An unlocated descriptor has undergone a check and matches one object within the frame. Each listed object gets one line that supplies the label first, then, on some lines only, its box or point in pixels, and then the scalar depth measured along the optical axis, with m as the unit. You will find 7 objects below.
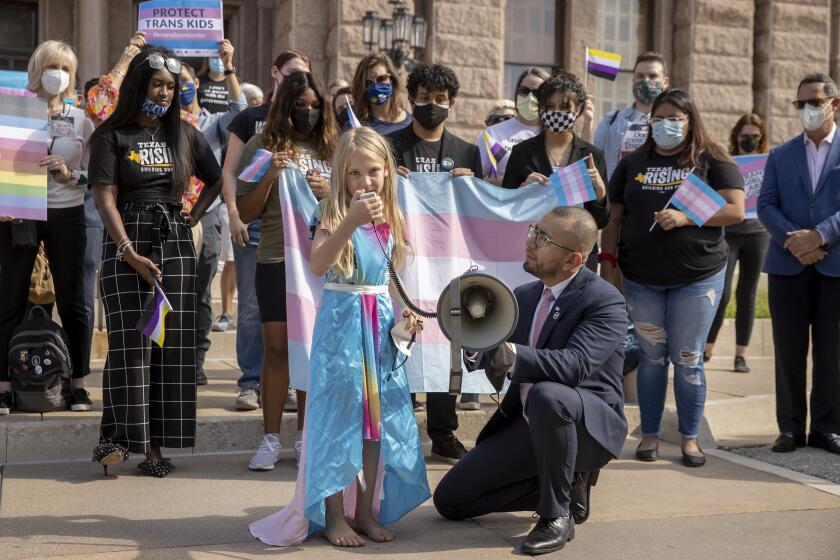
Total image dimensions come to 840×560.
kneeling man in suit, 4.43
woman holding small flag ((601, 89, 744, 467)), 6.09
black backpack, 6.17
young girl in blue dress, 4.40
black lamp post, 11.91
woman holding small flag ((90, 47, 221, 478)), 5.39
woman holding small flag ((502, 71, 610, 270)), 6.17
